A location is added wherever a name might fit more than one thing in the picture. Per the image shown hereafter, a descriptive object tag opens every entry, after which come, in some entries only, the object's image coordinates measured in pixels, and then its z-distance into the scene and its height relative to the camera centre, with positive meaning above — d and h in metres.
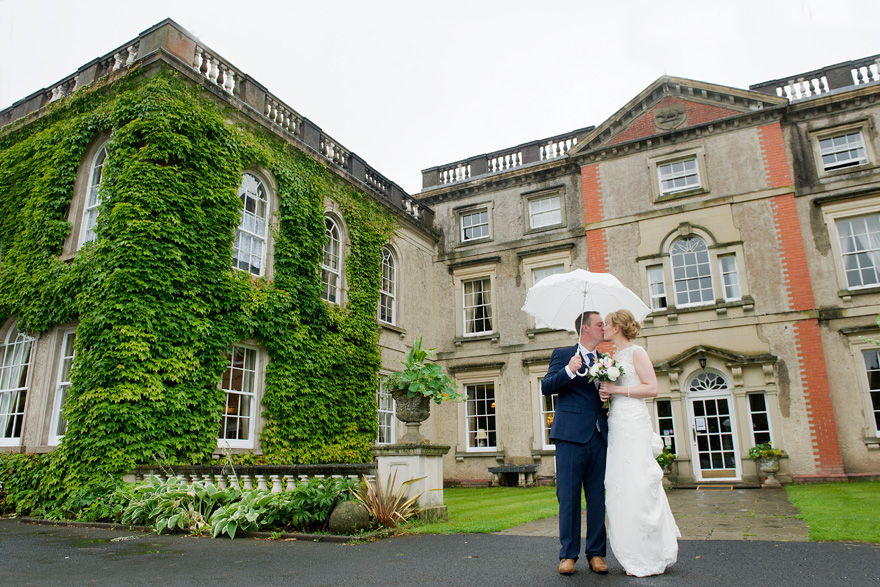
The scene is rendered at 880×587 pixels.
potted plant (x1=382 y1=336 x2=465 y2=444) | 8.08 +0.77
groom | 4.22 -0.01
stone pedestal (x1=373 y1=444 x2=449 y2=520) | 7.63 -0.28
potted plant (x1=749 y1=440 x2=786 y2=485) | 13.29 -0.38
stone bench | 15.91 -0.66
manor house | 12.20 +4.69
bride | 4.13 -0.24
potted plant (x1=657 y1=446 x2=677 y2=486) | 13.98 -0.39
